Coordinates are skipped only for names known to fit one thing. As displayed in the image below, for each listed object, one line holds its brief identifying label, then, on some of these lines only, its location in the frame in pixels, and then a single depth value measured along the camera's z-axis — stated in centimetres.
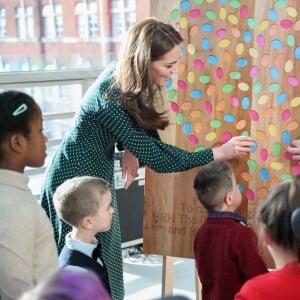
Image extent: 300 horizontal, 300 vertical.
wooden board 205
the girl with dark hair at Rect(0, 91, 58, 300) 143
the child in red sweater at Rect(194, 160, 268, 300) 187
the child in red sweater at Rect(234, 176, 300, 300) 130
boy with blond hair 184
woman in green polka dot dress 194
